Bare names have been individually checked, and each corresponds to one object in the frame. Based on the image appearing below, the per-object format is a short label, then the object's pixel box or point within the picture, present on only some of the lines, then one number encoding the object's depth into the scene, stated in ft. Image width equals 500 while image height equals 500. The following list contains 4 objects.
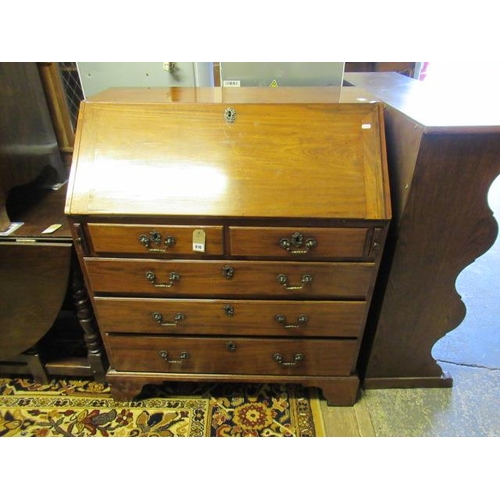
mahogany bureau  3.14
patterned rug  4.14
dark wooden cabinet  3.07
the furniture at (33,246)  3.71
